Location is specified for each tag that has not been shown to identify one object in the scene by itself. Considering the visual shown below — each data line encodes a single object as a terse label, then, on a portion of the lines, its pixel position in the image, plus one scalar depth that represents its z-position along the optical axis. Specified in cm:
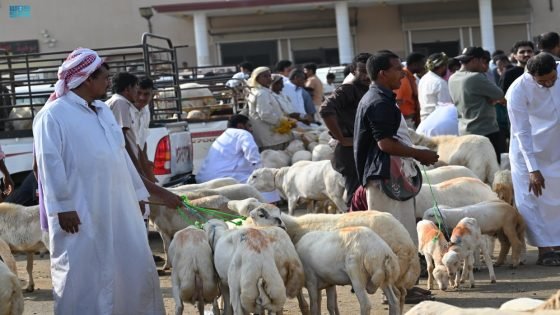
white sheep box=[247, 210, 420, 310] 769
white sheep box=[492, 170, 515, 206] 1119
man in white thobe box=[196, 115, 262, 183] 1342
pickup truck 1217
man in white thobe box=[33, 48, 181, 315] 685
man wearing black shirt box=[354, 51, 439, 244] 791
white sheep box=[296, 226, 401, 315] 720
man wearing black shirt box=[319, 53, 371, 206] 909
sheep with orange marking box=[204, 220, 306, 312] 715
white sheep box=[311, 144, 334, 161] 1484
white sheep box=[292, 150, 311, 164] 1507
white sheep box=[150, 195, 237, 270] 1017
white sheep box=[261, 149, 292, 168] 1506
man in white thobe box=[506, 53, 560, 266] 973
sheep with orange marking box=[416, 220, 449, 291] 880
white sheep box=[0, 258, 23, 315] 655
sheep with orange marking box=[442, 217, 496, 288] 876
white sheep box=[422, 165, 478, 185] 1135
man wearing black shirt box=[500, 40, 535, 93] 1307
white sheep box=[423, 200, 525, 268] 964
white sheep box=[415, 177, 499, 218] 1018
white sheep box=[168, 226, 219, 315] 741
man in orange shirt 1388
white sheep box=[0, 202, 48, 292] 997
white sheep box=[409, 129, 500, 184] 1217
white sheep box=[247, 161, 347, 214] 1246
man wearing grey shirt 1207
